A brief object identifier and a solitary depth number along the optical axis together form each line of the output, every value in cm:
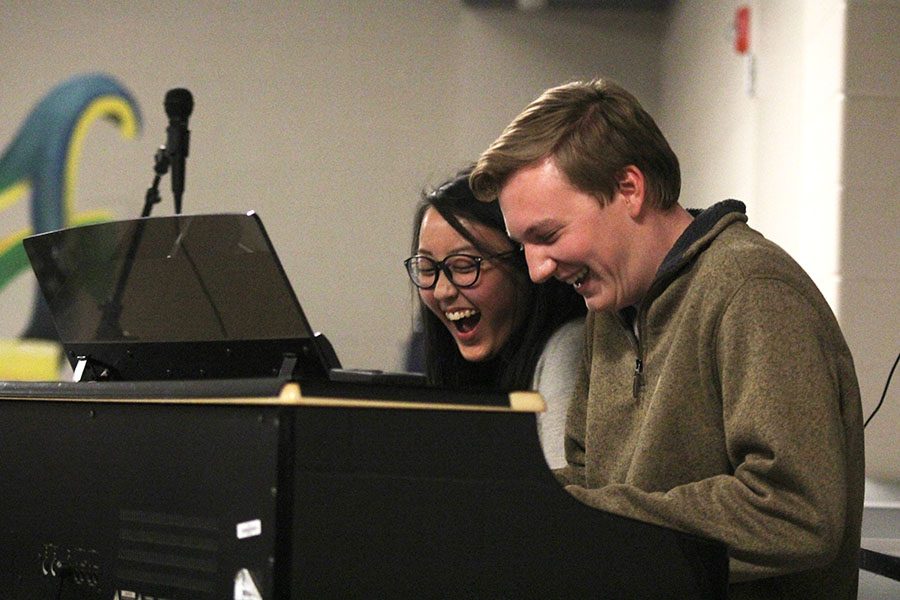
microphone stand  457
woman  403
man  339
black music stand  349
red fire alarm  592
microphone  465
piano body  321
